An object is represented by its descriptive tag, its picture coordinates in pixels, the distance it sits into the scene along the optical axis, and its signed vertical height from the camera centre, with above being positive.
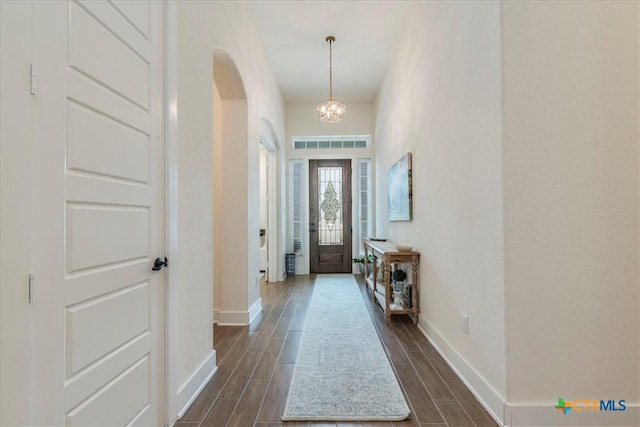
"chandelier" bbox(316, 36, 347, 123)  4.73 +1.58
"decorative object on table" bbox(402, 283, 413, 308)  3.52 -0.91
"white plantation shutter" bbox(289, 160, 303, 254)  6.54 +0.19
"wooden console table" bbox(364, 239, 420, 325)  3.40 -0.69
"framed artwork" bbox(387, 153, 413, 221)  3.70 +0.32
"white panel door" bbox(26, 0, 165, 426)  1.05 +0.02
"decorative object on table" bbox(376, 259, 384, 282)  4.19 -0.78
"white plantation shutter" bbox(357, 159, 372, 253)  6.58 +0.33
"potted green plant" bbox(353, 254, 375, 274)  5.57 -0.84
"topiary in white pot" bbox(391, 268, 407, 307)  3.69 -0.79
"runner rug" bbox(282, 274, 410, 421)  1.83 -1.12
